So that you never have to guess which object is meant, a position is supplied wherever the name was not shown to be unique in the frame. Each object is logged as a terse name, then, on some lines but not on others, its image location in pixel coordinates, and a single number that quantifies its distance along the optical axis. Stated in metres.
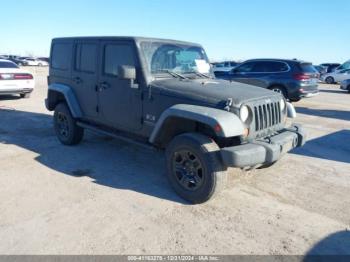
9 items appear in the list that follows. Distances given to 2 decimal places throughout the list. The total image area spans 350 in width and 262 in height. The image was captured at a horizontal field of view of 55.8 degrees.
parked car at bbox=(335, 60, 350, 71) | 26.89
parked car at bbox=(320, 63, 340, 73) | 33.12
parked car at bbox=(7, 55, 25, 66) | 50.70
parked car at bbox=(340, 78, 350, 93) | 20.42
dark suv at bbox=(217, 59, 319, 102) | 12.45
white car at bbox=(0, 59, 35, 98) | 11.78
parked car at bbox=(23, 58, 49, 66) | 52.42
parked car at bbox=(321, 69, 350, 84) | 26.84
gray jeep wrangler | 3.95
